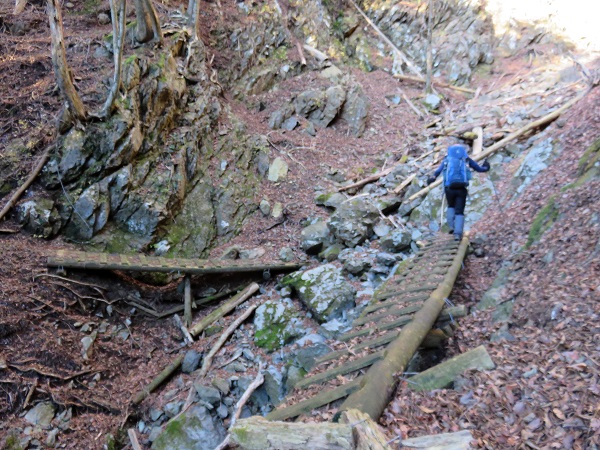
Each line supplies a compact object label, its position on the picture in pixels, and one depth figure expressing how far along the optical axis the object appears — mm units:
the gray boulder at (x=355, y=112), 14617
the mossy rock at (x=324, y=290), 7359
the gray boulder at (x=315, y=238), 9547
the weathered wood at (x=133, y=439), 5969
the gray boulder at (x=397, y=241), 8555
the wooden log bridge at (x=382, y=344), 2895
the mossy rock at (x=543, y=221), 5754
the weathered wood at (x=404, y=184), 10952
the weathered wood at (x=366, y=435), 2012
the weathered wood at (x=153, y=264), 7178
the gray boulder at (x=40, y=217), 7984
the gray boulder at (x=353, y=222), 9133
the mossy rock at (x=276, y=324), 7355
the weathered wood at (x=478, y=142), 10867
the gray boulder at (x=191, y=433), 5809
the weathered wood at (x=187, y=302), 8109
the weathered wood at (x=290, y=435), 2094
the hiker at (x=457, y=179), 6914
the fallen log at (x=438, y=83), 17042
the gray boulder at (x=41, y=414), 5707
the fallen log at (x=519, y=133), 10234
